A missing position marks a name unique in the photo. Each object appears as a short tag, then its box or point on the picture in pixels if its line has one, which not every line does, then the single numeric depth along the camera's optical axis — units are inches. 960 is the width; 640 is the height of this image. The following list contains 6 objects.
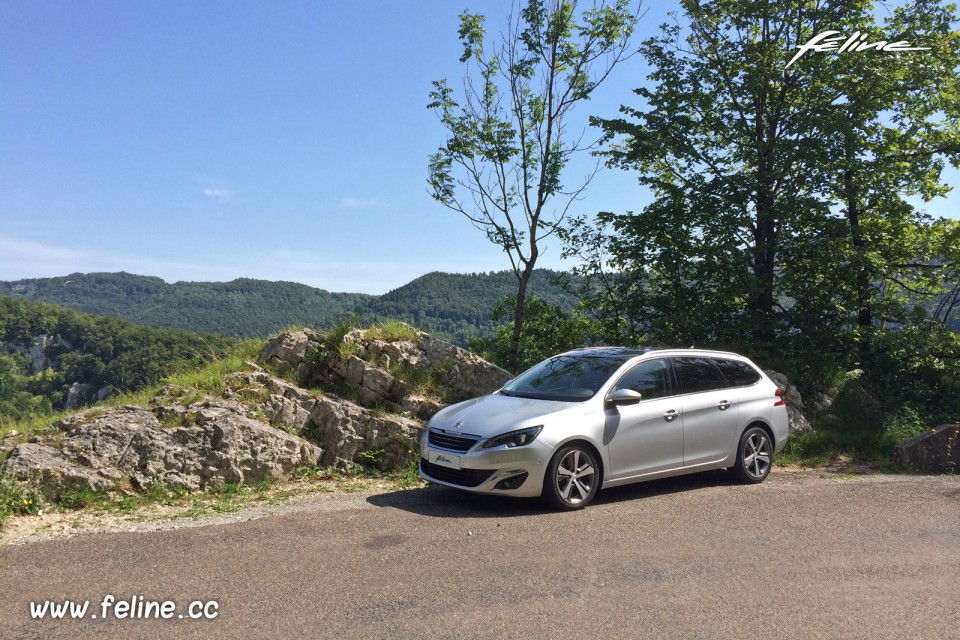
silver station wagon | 279.3
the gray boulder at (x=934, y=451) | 404.2
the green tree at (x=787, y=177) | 567.2
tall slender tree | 517.7
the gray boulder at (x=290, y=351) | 409.4
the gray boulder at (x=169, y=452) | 292.0
